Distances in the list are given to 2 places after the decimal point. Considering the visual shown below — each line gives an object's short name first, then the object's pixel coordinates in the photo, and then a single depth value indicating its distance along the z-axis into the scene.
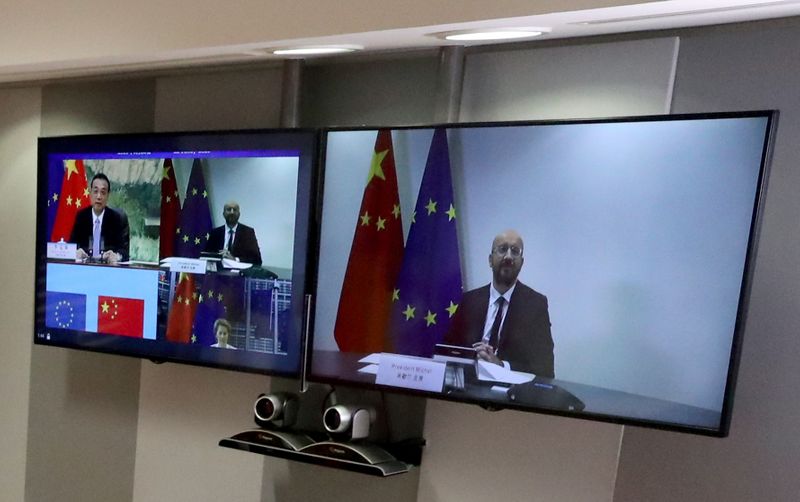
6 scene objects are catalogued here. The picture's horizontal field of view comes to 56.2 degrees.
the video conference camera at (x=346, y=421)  2.37
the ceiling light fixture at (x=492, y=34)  2.01
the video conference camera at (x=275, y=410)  2.53
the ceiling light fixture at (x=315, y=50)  2.35
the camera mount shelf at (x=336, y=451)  2.26
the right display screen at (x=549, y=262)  1.82
